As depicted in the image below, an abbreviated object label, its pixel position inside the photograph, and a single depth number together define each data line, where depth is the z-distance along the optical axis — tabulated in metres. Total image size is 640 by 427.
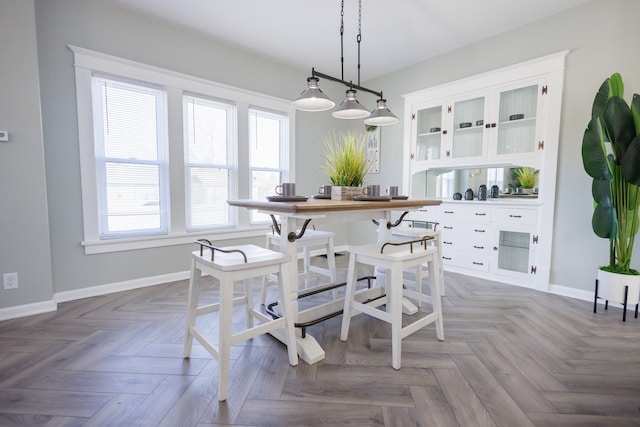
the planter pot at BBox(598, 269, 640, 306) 2.31
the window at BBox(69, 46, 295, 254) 2.69
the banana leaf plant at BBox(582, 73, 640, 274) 2.22
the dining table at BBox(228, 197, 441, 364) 1.53
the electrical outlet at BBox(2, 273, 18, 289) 2.22
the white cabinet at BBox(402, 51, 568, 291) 2.94
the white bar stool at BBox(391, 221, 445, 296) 2.69
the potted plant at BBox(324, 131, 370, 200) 2.00
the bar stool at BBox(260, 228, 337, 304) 2.37
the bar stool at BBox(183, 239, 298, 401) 1.38
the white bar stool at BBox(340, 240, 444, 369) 1.65
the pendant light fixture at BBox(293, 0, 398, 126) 2.13
